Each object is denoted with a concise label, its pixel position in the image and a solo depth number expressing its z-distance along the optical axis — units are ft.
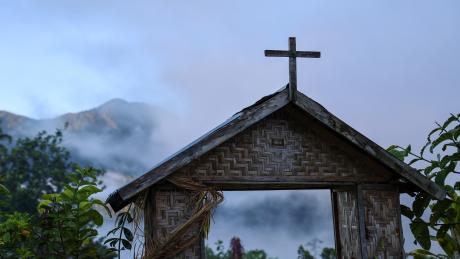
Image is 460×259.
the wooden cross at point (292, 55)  23.97
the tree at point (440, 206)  26.11
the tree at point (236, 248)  62.08
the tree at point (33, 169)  92.38
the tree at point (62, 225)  24.47
